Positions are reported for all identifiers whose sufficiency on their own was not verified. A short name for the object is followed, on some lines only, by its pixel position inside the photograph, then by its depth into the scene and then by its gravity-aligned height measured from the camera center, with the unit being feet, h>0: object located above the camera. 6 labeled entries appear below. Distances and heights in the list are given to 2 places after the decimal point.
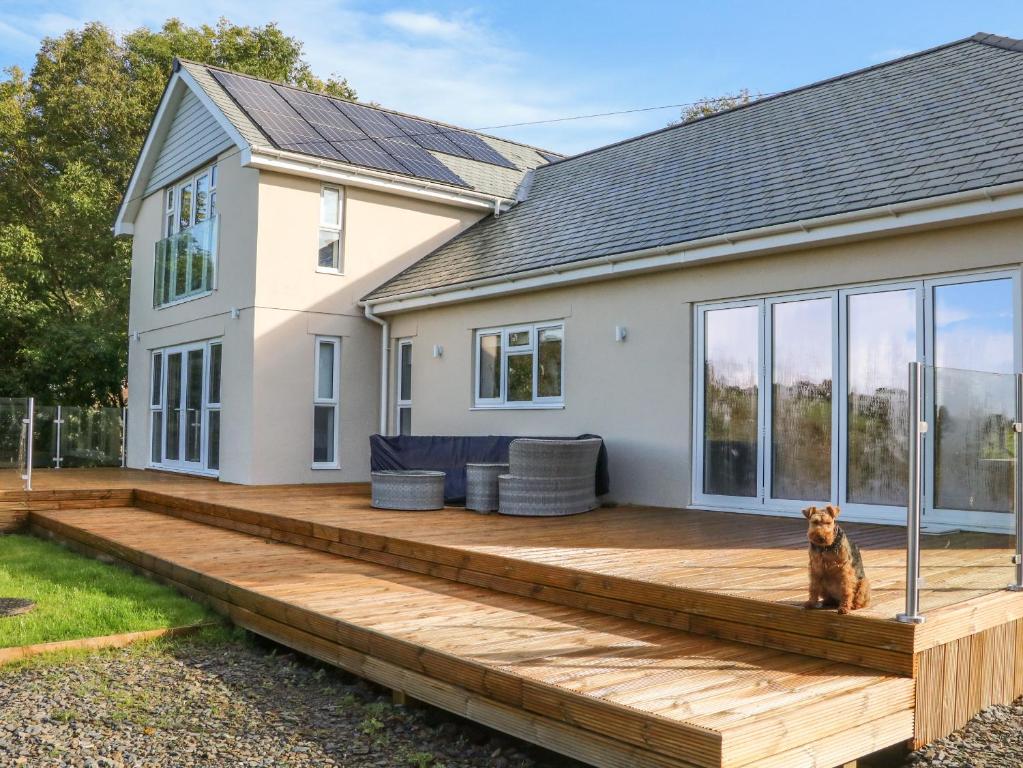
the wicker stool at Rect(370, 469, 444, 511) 28.45 -2.63
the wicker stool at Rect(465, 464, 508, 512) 28.02 -2.46
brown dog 12.60 -2.18
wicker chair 26.48 -2.04
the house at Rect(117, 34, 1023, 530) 22.53 +4.41
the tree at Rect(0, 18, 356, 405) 60.49 +18.55
